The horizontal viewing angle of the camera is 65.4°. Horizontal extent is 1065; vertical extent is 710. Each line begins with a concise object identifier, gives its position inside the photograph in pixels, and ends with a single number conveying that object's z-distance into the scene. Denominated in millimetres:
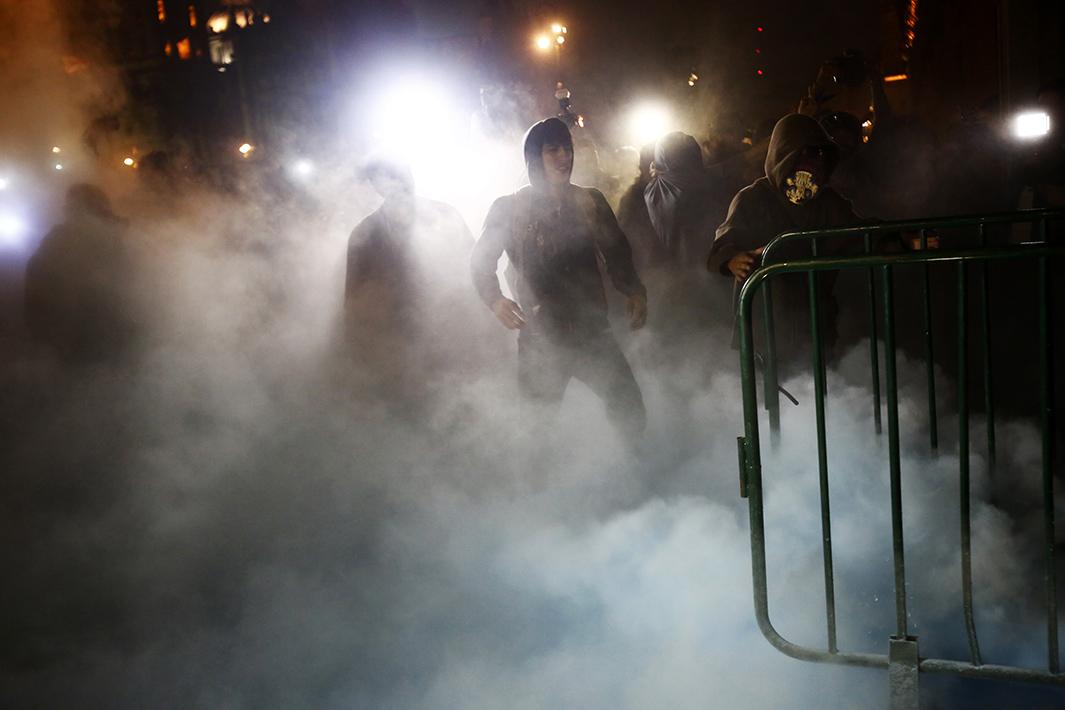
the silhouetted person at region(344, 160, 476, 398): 5297
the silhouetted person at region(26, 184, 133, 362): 5664
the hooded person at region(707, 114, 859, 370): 4500
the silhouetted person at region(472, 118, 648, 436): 4438
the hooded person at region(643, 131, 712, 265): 6379
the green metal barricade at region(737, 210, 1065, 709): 2201
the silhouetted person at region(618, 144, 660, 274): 6828
